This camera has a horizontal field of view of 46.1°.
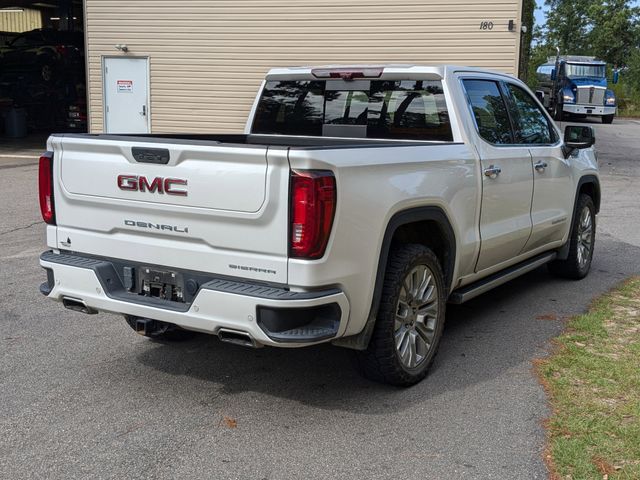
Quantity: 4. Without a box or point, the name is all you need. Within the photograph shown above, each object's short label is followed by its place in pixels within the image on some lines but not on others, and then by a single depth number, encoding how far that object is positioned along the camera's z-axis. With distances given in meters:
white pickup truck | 3.67
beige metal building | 15.40
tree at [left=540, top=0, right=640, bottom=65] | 55.47
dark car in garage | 23.61
